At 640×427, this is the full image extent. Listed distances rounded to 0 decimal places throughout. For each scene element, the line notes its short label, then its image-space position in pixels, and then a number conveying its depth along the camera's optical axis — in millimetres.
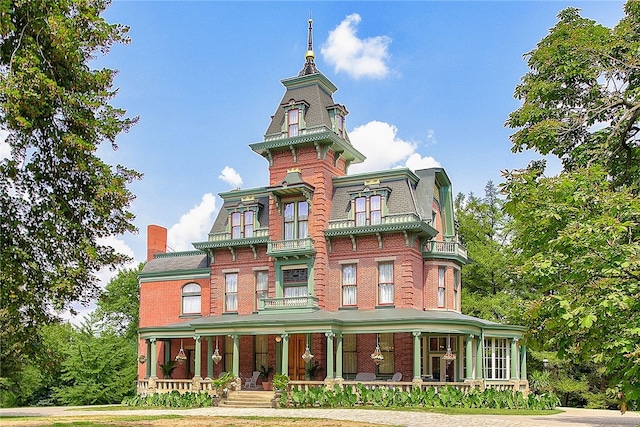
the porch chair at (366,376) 29766
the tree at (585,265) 9320
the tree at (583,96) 16250
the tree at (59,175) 13633
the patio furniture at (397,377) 28859
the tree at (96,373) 37781
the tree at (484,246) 41062
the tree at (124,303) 52812
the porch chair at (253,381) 31859
